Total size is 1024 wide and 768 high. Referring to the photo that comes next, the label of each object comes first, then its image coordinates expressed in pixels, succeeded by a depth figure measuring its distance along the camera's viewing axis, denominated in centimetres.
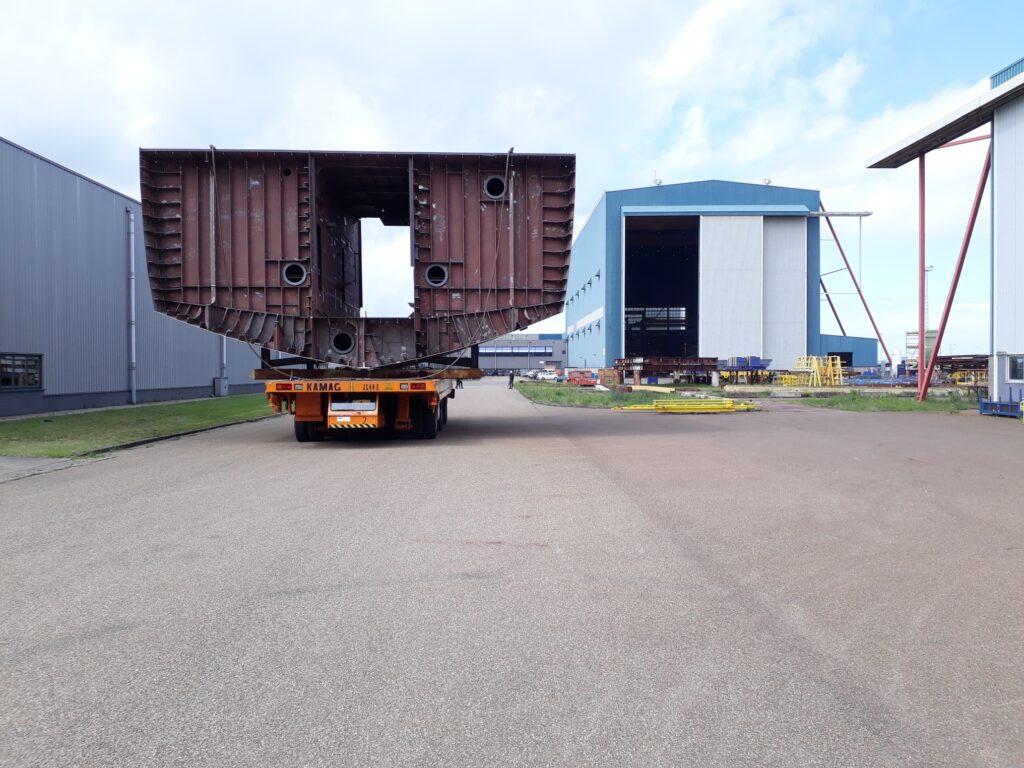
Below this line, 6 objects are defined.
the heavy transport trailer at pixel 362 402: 1300
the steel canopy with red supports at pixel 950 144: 2183
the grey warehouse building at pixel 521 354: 12669
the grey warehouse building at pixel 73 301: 2125
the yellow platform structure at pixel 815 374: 4019
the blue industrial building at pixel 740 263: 4769
